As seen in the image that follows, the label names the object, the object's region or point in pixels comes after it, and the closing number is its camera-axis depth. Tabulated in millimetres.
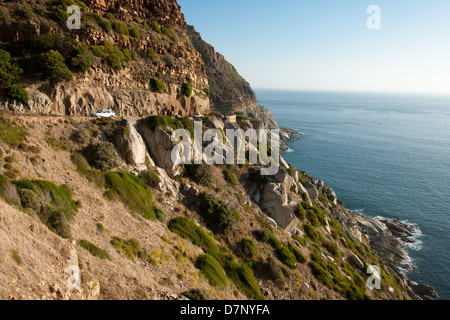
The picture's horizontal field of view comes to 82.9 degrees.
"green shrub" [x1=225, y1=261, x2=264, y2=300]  28828
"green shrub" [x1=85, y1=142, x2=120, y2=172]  29359
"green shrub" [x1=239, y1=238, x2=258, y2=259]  33188
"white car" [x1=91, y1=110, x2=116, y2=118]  35344
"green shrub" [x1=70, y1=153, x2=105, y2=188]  27375
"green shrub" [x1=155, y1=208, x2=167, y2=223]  29967
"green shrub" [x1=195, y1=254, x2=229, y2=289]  26547
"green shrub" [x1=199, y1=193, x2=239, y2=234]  34344
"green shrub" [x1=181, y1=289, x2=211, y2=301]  21244
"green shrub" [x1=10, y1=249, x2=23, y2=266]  13945
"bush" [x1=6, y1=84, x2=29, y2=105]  29656
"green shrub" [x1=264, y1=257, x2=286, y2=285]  32062
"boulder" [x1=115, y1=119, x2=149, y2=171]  33000
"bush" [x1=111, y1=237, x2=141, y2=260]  22016
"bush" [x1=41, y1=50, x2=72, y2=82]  33031
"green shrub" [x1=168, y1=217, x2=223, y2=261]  30031
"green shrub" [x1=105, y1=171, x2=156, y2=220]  28234
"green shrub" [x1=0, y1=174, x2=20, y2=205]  17836
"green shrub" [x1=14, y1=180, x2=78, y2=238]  19045
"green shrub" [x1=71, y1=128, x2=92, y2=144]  30041
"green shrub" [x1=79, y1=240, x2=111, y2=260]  19406
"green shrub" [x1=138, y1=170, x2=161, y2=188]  32688
